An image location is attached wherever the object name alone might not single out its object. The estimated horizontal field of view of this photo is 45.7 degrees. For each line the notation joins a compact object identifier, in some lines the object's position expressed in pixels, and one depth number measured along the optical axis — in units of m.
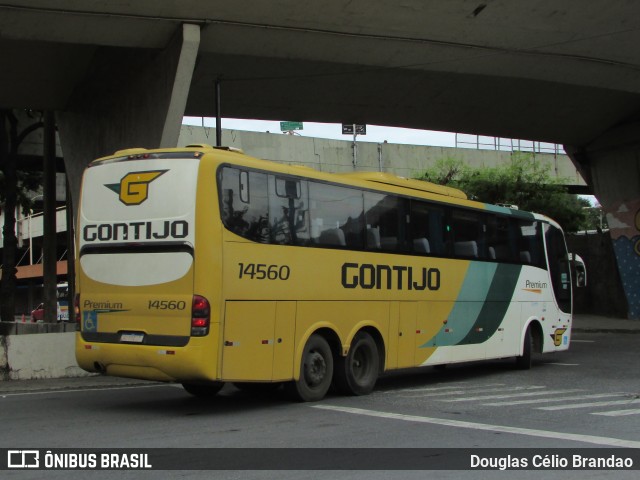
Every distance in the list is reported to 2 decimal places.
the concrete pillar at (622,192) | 29.33
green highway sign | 43.53
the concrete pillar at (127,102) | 16.16
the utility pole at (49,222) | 25.09
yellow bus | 9.77
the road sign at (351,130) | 39.81
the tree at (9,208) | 23.88
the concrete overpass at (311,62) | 15.80
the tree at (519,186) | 35.81
